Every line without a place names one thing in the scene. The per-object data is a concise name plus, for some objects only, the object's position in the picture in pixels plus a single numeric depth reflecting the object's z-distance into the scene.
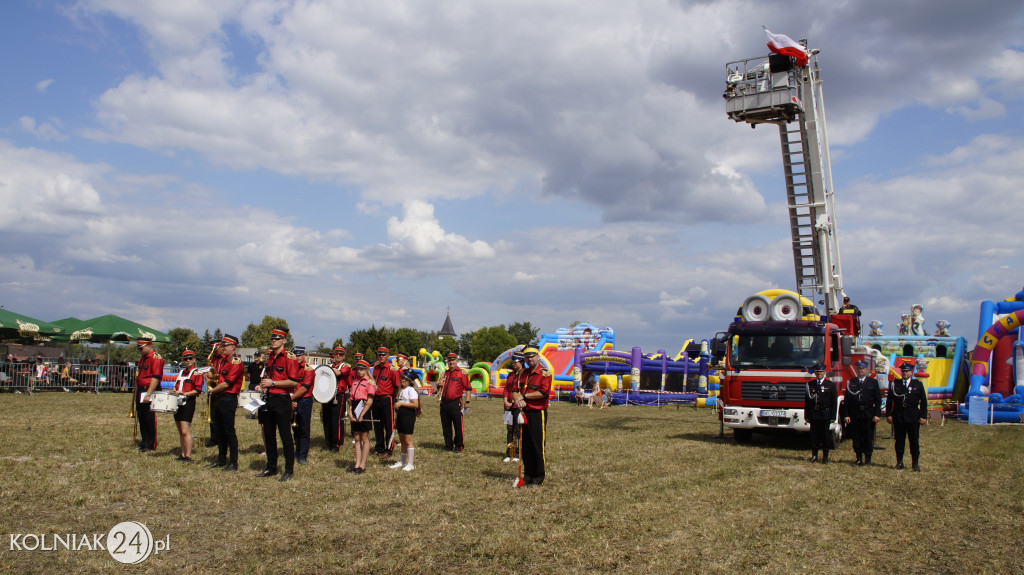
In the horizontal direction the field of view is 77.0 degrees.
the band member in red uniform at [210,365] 9.91
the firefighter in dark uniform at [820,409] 11.49
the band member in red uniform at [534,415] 8.74
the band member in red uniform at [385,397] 10.59
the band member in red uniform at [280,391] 8.66
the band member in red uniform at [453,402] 12.30
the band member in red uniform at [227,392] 9.37
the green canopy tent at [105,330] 27.66
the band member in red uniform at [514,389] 9.27
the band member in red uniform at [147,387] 10.77
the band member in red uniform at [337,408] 11.89
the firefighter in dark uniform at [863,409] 11.39
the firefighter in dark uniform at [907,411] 10.74
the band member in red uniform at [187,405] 9.99
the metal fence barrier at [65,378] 26.64
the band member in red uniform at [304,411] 9.27
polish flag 18.19
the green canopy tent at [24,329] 25.29
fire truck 13.20
